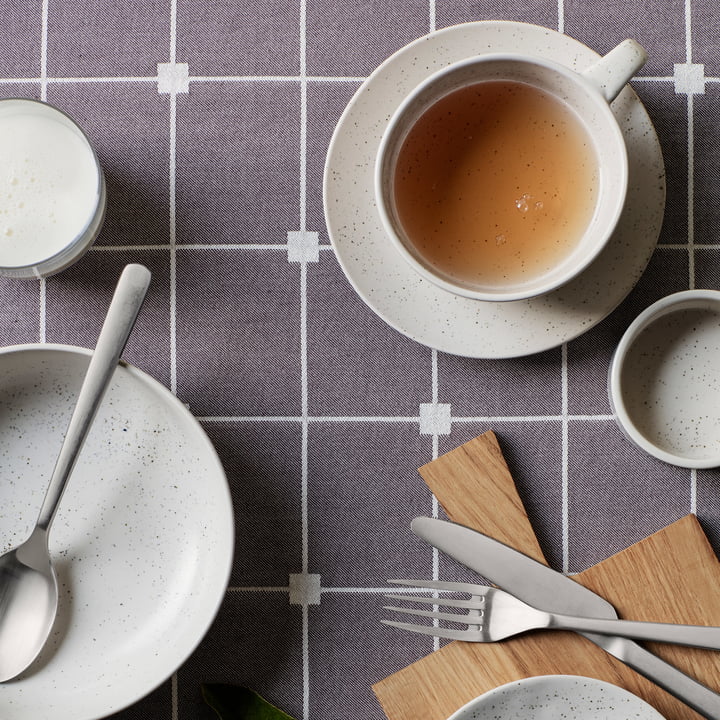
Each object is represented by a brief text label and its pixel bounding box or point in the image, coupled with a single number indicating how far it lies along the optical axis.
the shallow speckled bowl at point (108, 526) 0.81
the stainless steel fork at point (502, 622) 0.80
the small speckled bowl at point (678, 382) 0.82
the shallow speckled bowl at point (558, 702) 0.79
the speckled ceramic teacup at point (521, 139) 0.76
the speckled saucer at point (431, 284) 0.78
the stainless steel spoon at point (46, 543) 0.78
